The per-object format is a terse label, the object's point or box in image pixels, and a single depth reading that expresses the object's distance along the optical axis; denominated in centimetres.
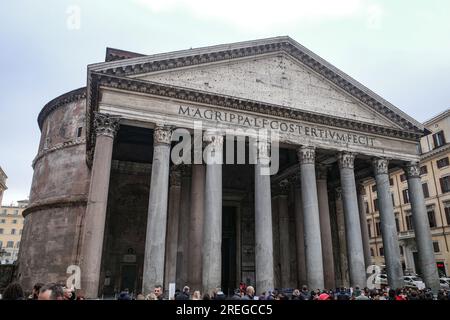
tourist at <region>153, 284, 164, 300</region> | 825
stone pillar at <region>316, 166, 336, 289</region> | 1647
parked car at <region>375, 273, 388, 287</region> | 2542
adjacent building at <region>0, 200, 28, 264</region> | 6544
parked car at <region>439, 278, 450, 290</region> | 2345
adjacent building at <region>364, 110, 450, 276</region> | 2862
